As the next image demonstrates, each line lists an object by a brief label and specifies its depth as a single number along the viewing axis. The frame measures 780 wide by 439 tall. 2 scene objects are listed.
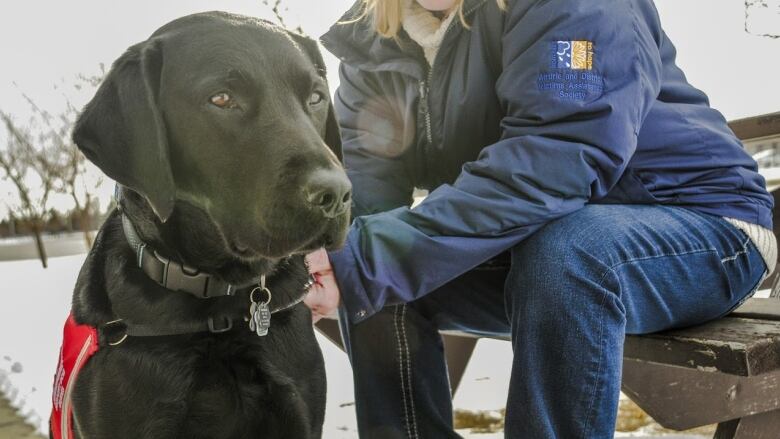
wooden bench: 1.31
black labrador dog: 1.21
